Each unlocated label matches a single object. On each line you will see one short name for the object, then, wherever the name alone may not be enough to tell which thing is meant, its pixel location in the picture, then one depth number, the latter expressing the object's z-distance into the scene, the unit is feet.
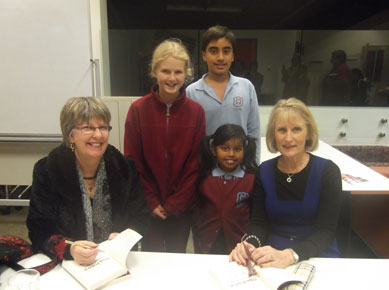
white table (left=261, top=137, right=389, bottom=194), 6.33
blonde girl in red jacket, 5.29
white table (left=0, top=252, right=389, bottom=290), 3.27
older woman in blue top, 4.22
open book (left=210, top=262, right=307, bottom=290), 3.18
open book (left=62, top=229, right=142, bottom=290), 3.24
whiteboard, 8.96
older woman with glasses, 3.97
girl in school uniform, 5.16
